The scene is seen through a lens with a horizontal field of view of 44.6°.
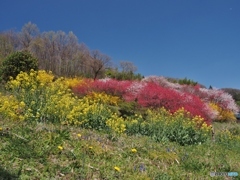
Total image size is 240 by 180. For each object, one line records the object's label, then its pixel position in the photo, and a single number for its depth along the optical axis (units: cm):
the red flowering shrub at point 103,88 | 1703
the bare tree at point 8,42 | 3557
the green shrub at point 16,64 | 1656
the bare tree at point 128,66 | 4431
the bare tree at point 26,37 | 3832
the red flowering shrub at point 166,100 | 1460
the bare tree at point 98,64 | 3506
